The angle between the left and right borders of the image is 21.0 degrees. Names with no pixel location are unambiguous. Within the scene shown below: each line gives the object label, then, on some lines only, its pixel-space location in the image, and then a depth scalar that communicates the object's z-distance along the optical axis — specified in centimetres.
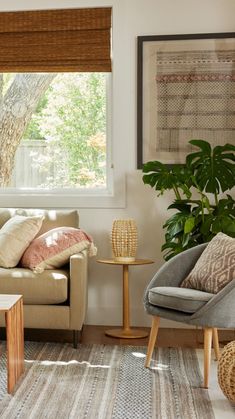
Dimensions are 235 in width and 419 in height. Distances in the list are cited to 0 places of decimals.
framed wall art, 468
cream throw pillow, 429
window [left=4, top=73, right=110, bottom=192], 503
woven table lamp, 450
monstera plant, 422
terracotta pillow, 421
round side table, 445
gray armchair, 331
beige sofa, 406
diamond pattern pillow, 353
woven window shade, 480
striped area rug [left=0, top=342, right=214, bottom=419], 302
